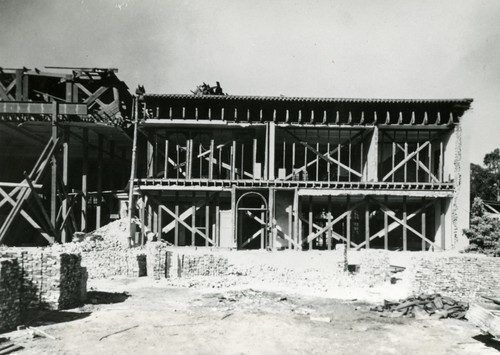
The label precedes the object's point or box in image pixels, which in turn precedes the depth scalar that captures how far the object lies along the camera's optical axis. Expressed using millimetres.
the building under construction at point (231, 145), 20738
